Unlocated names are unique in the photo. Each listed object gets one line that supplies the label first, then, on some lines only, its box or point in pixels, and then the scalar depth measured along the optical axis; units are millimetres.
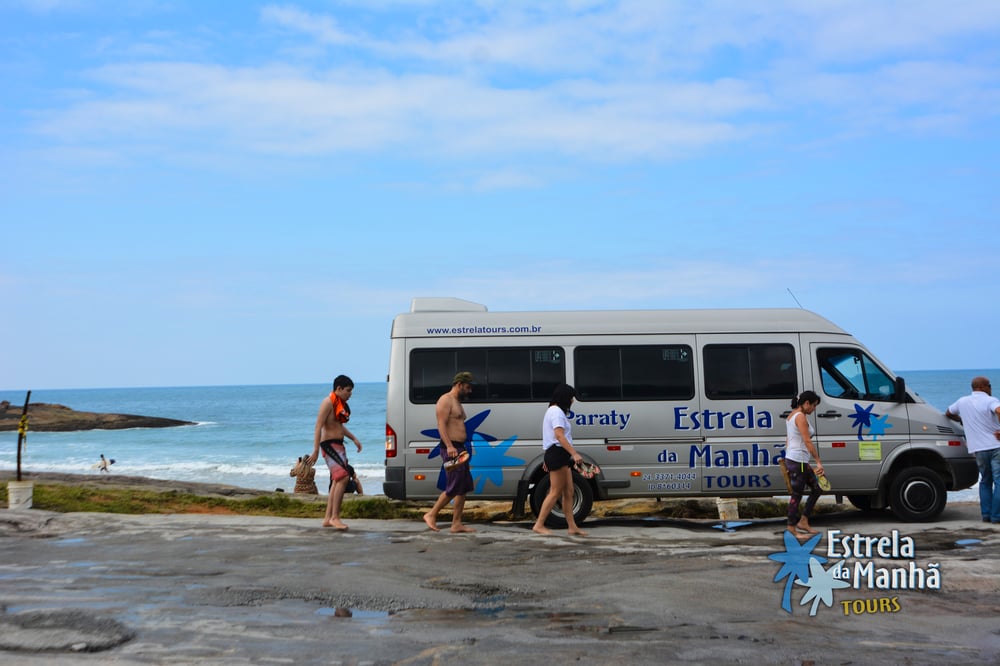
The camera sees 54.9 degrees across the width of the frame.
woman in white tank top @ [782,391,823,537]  11016
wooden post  14066
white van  11977
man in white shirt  11992
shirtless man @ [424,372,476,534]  11211
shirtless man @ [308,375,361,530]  11594
